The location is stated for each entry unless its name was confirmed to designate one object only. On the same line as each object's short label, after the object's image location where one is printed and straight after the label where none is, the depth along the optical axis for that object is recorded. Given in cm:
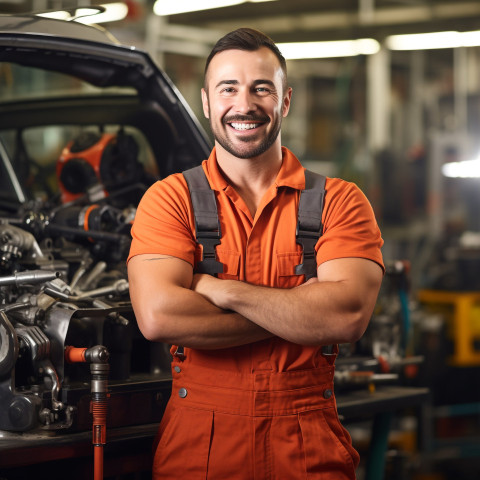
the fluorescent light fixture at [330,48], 1045
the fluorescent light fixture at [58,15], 334
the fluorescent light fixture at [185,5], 906
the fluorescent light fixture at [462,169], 933
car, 247
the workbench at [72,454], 232
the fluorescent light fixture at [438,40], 1059
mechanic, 226
